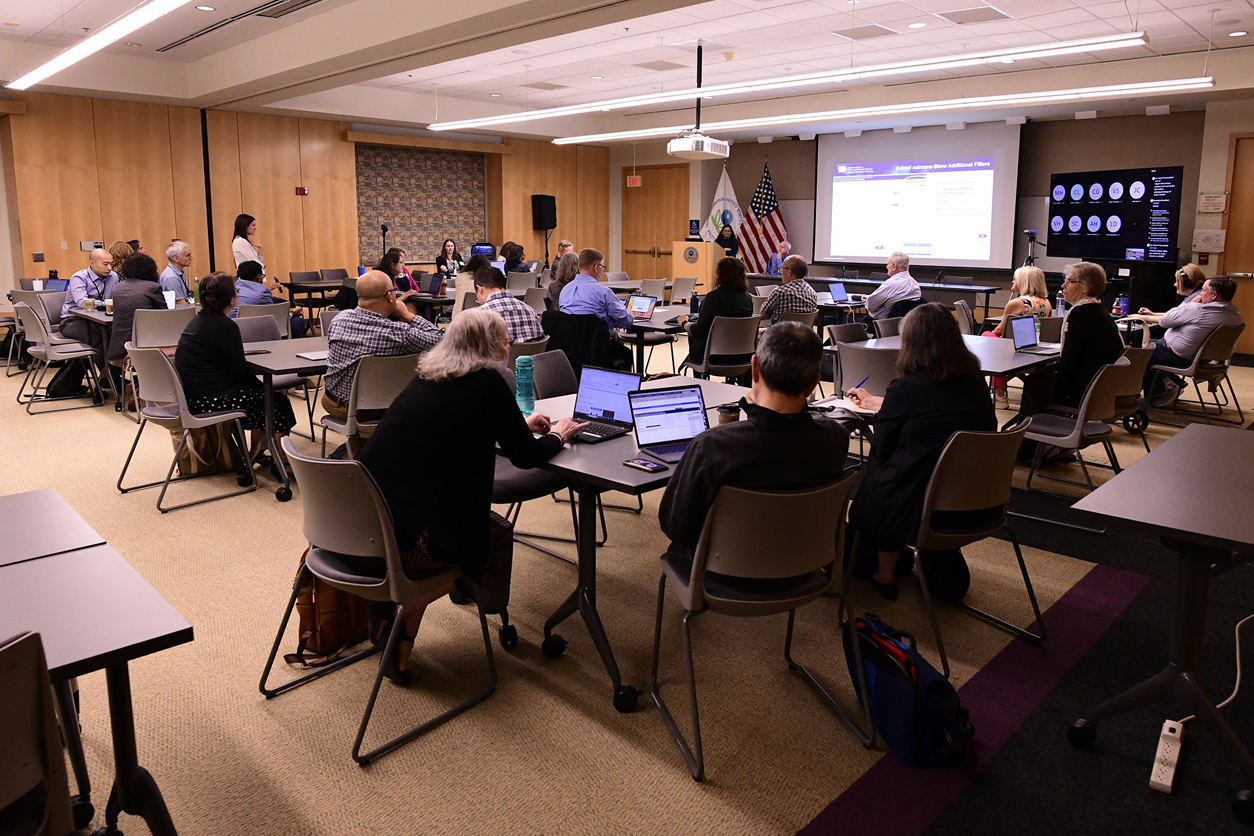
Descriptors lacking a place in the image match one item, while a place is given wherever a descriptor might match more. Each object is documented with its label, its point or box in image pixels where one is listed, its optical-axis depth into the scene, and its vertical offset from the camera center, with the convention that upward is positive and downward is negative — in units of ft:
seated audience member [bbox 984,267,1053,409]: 21.74 -0.82
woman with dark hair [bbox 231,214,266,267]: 31.19 +0.75
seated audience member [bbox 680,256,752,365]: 21.54 -0.97
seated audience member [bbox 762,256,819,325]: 23.34 -0.88
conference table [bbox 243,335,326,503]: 15.24 -1.88
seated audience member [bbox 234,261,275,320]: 22.11 -0.73
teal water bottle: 12.26 -1.75
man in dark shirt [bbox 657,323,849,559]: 7.82 -1.68
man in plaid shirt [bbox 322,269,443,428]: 13.96 -1.23
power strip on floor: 7.67 -4.45
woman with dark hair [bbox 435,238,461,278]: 37.04 -0.08
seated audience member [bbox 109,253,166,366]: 21.33 -0.95
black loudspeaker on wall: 48.47 +2.84
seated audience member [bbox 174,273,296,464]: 15.23 -1.72
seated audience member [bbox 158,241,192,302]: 23.86 -0.32
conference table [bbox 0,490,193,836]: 5.08 -2.25
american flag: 46.11 +1.88
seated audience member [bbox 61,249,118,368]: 24.86 -0.94
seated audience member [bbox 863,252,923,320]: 24.44 -0.74
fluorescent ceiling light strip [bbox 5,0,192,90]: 17.92 +5.27
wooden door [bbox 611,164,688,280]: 51.06 +2.70
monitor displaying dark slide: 33.86 +2.12
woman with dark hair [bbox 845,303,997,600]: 10.07 -1.84
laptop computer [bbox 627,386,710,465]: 9.78 -1.83
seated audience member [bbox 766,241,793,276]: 45.96 +0.34
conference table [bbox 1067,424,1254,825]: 7.08 -2.14
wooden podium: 47.42 +0.28
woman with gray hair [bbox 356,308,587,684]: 8.37 -1.85
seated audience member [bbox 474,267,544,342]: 17.49 -0.92
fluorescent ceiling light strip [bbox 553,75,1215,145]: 25.91 +5.52
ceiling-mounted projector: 29.37 +4.02
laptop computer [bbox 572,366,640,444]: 10.61 -1.77
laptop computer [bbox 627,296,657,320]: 24.18 -1.26
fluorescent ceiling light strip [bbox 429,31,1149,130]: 19.88 +5.29
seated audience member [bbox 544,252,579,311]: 22.82 -0.27
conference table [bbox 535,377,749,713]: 8.68 -2.54
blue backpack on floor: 8.06 -4.24
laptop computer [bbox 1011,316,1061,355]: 18.15 -1.48
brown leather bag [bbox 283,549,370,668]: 9.71 -4.14
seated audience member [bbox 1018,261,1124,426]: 15.56 -1.54
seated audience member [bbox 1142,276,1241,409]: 21.25 -1.36
